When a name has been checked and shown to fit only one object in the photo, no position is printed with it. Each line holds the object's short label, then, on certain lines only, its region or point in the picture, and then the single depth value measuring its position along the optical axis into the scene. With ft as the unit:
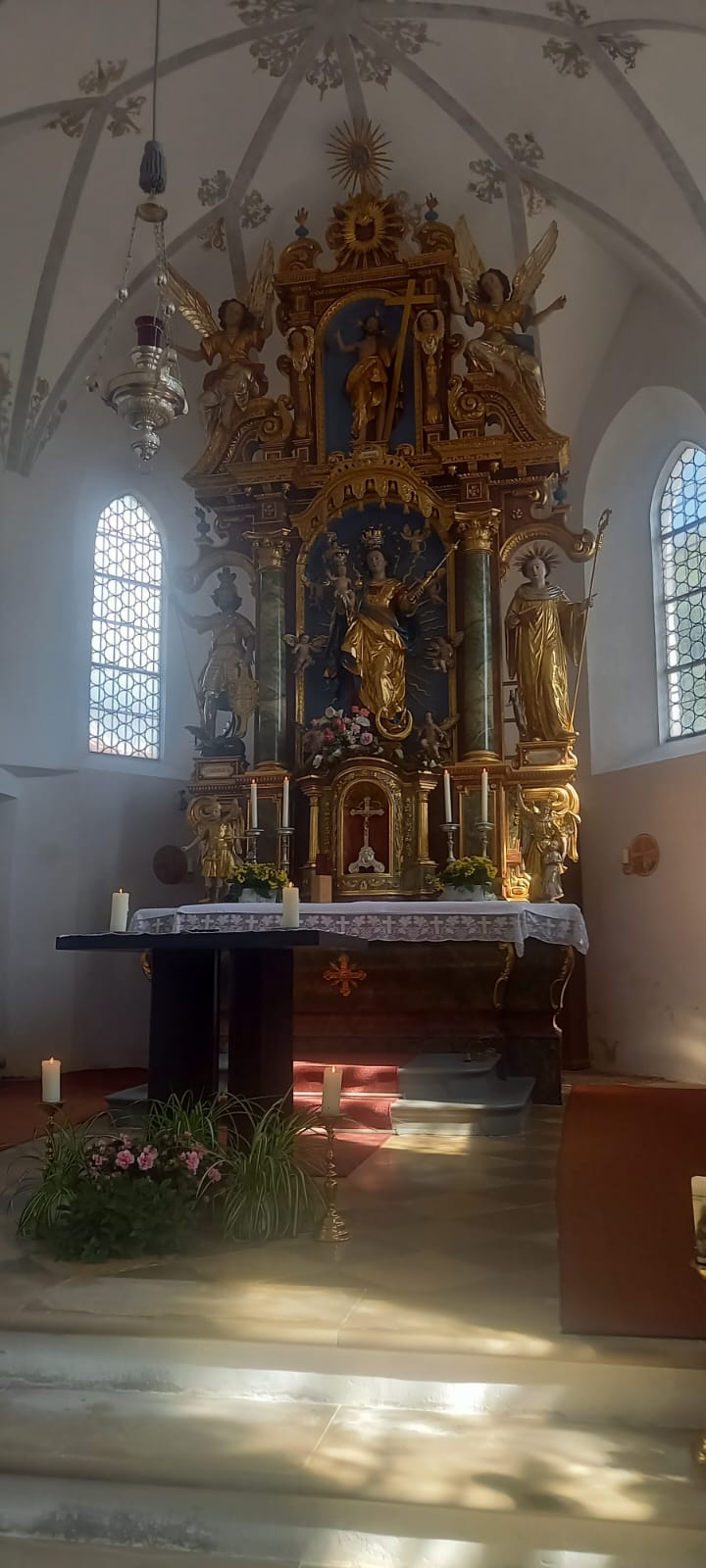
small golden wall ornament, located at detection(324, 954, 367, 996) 28.63
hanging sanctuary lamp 18.34
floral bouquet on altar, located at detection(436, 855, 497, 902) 29.76
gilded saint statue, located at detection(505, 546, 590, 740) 34.01
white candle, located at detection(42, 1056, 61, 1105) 15.39
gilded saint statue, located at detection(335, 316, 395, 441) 37.42
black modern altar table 18.11
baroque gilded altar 34.01
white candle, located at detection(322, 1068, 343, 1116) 15.11
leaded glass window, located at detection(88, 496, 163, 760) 44.78
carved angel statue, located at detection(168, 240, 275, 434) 37.42
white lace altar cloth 26.05
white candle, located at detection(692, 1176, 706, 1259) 9.61
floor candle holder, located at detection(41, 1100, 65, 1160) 15.28
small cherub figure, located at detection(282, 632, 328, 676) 36.27
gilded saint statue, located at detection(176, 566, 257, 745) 36.50
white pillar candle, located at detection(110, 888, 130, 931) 19.19
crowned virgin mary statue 34.94
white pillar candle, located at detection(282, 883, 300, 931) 18.60
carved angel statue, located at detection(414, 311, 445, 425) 36.96
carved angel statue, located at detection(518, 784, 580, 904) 32.65
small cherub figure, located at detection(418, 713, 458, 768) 34.37
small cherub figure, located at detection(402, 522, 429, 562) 36.58
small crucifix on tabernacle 33.76
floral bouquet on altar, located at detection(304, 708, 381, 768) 34.24
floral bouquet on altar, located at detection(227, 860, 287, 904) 30.83
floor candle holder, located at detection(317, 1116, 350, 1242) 15.53
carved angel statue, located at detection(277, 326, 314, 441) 38.04
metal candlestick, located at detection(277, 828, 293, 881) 34.37
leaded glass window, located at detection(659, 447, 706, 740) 42.32
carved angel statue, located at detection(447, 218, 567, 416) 35.78
